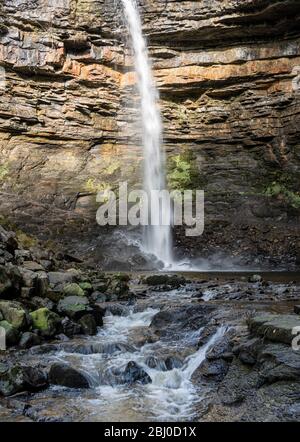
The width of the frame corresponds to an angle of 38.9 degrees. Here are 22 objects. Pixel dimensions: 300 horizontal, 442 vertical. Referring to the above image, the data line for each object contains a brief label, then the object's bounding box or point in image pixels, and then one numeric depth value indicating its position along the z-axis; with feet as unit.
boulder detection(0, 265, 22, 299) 25.48
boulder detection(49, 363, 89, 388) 17.69
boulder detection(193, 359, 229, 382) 18.34
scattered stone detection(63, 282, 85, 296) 29.44
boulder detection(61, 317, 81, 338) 24.11
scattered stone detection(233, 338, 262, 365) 17.92
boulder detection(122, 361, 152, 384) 18.43
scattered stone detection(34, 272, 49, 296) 27.66
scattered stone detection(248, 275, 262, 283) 39.42
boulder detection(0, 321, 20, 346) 21.50
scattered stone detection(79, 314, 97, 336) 24.58
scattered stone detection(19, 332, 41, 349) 21.68
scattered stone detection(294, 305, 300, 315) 23.47
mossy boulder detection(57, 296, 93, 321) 25.66
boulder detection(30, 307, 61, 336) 23.28
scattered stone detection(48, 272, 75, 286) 31.99
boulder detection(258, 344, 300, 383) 15.74
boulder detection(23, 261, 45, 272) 32.39
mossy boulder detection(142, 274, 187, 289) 38.48
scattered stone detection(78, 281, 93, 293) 31.94
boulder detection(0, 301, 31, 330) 22.52
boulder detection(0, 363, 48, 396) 16.47
